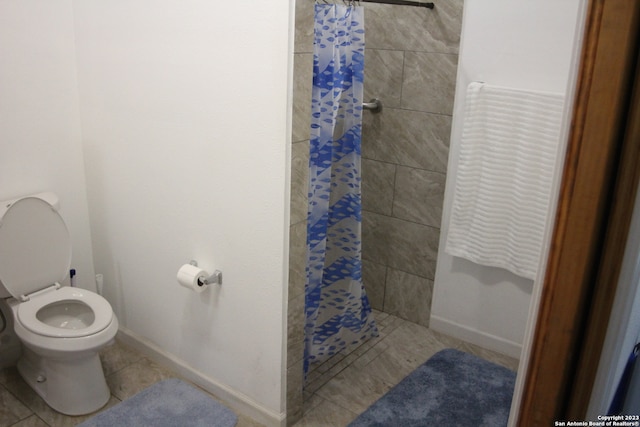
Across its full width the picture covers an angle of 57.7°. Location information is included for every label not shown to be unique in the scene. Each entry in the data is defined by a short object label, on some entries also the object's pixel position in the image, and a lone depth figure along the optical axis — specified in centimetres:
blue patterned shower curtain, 241
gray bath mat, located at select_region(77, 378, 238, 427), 257
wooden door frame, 79
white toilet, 251
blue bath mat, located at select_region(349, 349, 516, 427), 265
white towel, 274
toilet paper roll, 254
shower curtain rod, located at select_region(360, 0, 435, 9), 277
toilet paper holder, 258
